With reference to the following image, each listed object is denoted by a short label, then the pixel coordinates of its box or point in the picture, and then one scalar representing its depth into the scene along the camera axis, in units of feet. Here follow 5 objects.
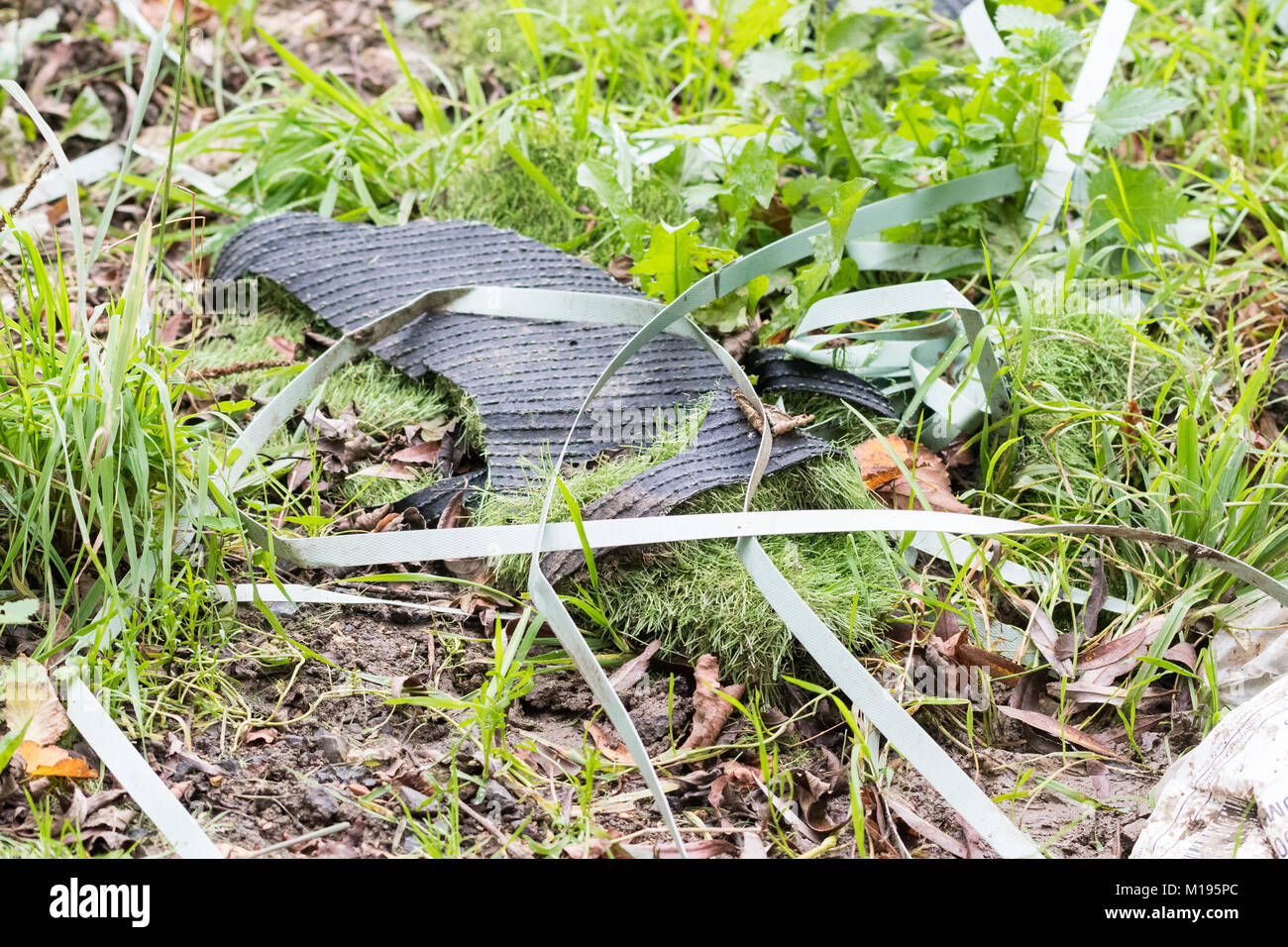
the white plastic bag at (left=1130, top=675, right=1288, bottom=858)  5.06
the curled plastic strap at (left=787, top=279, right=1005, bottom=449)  7.52
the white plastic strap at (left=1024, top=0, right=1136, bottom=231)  9.07
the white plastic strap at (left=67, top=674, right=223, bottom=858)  5.11
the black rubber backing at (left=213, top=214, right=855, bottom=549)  7.14
